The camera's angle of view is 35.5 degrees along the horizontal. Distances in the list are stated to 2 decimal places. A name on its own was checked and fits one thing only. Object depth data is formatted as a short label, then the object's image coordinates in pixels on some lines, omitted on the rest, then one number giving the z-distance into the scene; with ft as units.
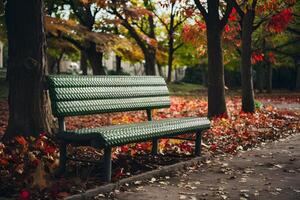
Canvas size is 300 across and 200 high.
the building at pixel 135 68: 210.38
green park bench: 17.24
